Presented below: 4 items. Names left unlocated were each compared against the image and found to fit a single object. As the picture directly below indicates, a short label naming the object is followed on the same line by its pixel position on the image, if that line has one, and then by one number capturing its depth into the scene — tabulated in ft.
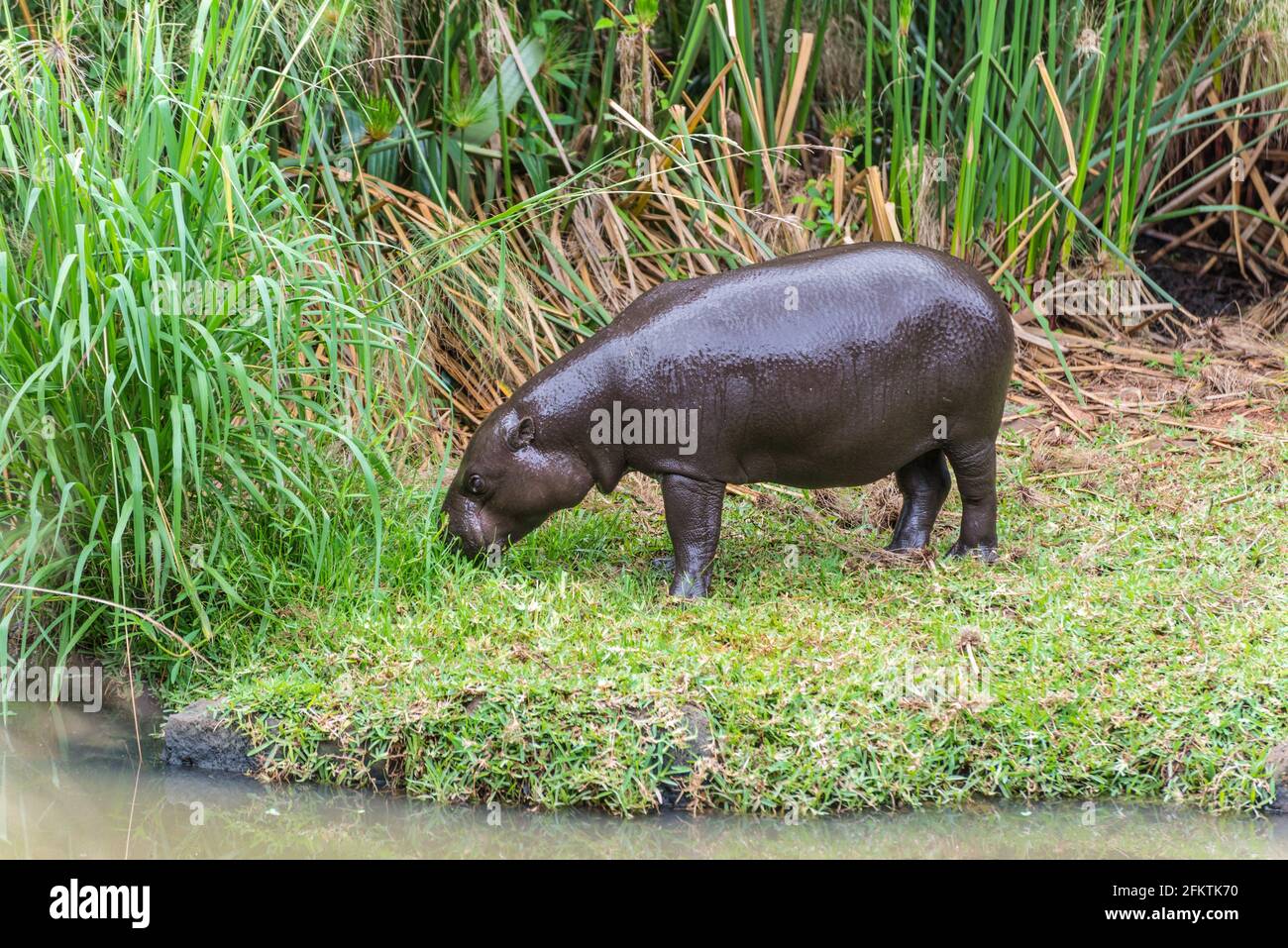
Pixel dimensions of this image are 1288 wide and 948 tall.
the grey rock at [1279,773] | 27.14
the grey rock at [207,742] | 29.50
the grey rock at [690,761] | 27.55
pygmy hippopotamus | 33.04
